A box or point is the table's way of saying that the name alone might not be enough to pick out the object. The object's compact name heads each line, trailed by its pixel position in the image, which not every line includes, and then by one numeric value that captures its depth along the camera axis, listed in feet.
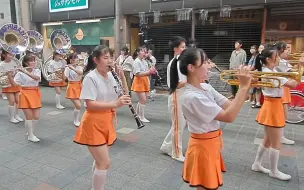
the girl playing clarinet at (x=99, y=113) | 8.31
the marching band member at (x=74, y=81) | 19.35
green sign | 38.04
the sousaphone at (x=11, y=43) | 18.51
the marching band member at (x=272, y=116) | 10.42
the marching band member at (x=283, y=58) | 12.43
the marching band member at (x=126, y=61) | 28.35
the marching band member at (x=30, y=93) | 15.30
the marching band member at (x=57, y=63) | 22.53
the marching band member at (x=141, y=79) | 19.52
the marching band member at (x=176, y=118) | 12.28
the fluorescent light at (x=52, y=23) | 42.24
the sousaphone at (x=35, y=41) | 24.26
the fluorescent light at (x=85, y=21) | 37.47
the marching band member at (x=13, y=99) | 20.23
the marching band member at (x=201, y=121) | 6.37
